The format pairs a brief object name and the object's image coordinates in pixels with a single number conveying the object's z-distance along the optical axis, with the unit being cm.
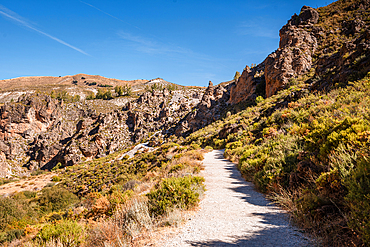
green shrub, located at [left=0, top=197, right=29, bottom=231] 1391
